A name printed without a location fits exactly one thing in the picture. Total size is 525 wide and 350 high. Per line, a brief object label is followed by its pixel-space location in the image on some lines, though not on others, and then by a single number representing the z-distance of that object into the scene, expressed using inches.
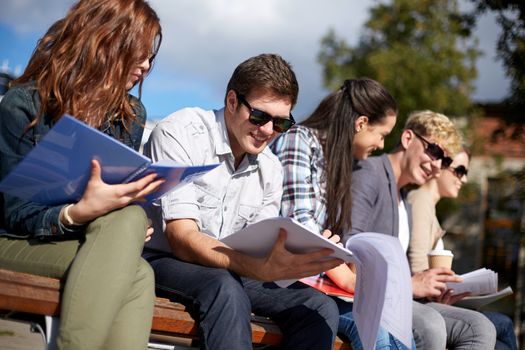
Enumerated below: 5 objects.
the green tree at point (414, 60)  705.6
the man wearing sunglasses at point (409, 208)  161.8
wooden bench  99.8
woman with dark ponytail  145.9
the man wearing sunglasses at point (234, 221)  115.0
